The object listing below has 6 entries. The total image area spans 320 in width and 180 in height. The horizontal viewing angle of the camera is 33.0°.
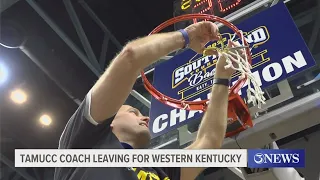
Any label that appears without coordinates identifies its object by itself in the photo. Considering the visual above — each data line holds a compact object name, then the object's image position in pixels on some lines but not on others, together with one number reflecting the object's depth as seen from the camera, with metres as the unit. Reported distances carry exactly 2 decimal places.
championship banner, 2.70
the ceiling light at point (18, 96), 5.15
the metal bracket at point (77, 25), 4.88
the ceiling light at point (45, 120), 5.38
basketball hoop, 2.27
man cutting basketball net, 1.42
